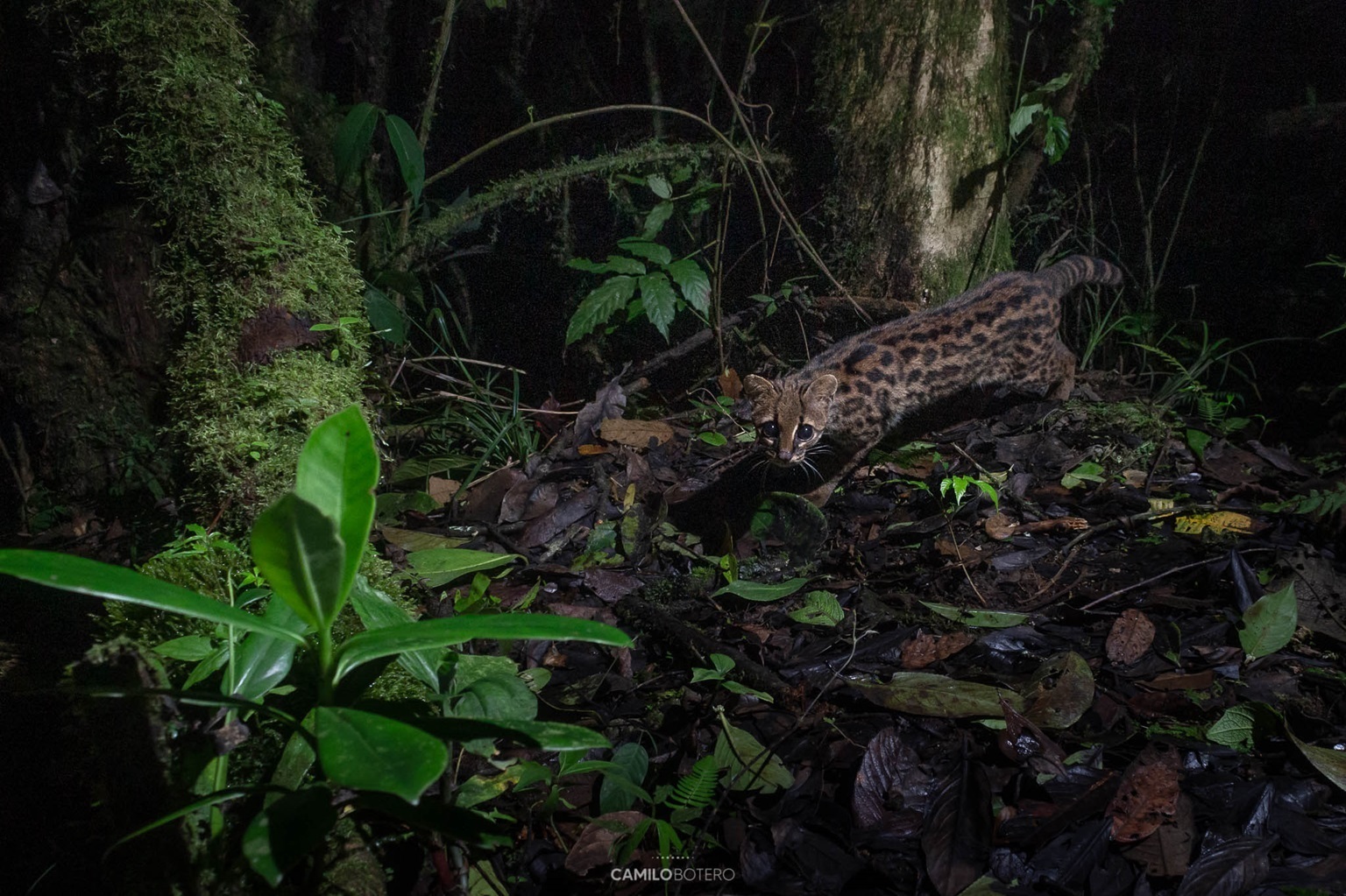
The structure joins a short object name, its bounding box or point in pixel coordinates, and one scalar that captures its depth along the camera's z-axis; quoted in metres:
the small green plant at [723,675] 2.43
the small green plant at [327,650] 1.21
